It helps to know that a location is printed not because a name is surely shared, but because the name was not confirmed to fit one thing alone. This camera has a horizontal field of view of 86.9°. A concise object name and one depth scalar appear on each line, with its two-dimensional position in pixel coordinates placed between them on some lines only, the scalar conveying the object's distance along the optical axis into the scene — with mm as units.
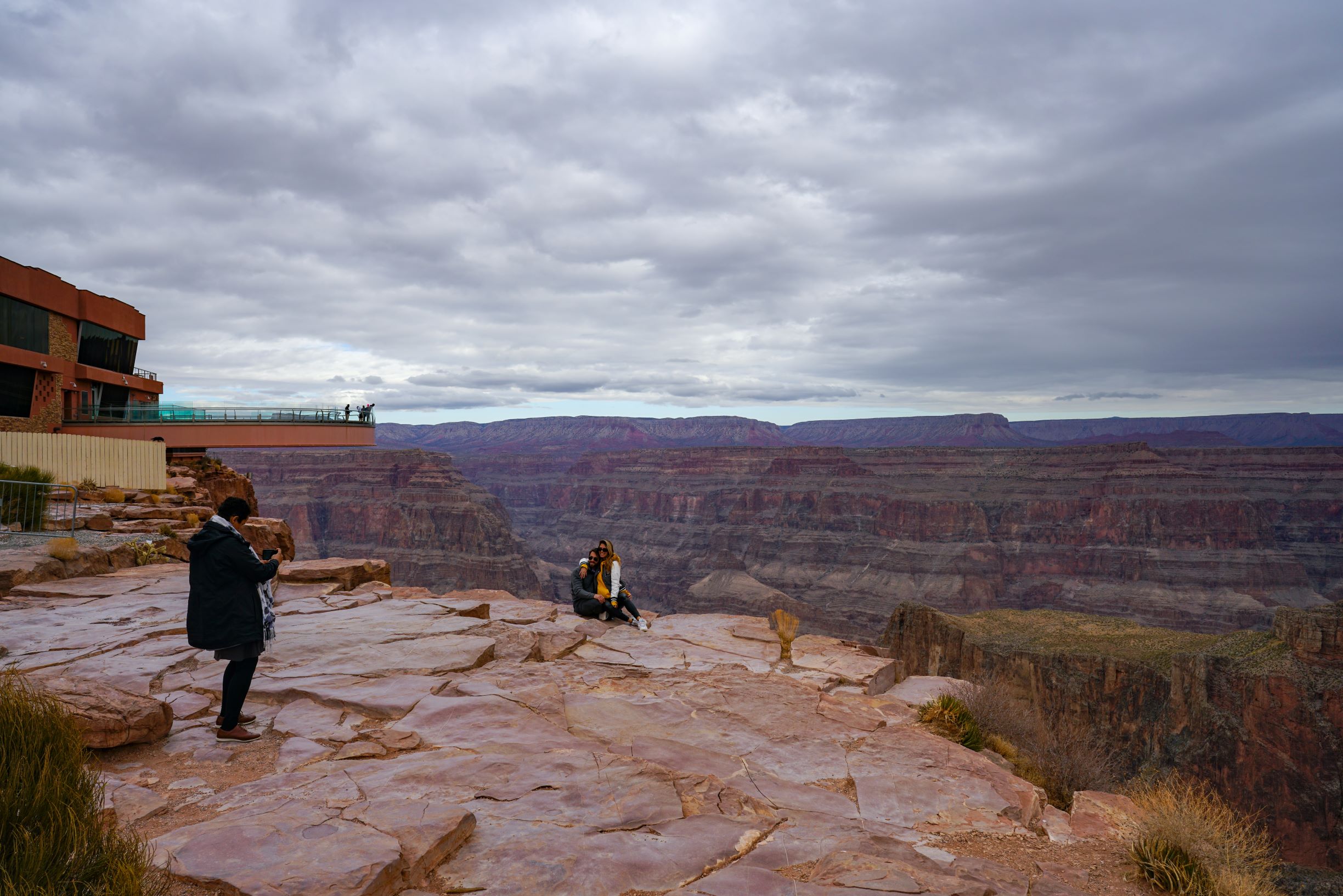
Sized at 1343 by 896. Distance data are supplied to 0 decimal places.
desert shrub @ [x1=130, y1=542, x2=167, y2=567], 13383
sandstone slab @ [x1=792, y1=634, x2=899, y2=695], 8438
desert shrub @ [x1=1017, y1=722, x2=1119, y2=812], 6801
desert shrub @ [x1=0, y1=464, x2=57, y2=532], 14820
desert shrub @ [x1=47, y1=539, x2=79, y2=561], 11438
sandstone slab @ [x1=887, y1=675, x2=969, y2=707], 8016
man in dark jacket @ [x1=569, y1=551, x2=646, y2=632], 11195
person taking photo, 5184
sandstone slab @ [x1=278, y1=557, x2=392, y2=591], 12219
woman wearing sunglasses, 11195
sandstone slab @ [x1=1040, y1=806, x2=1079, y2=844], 4742
